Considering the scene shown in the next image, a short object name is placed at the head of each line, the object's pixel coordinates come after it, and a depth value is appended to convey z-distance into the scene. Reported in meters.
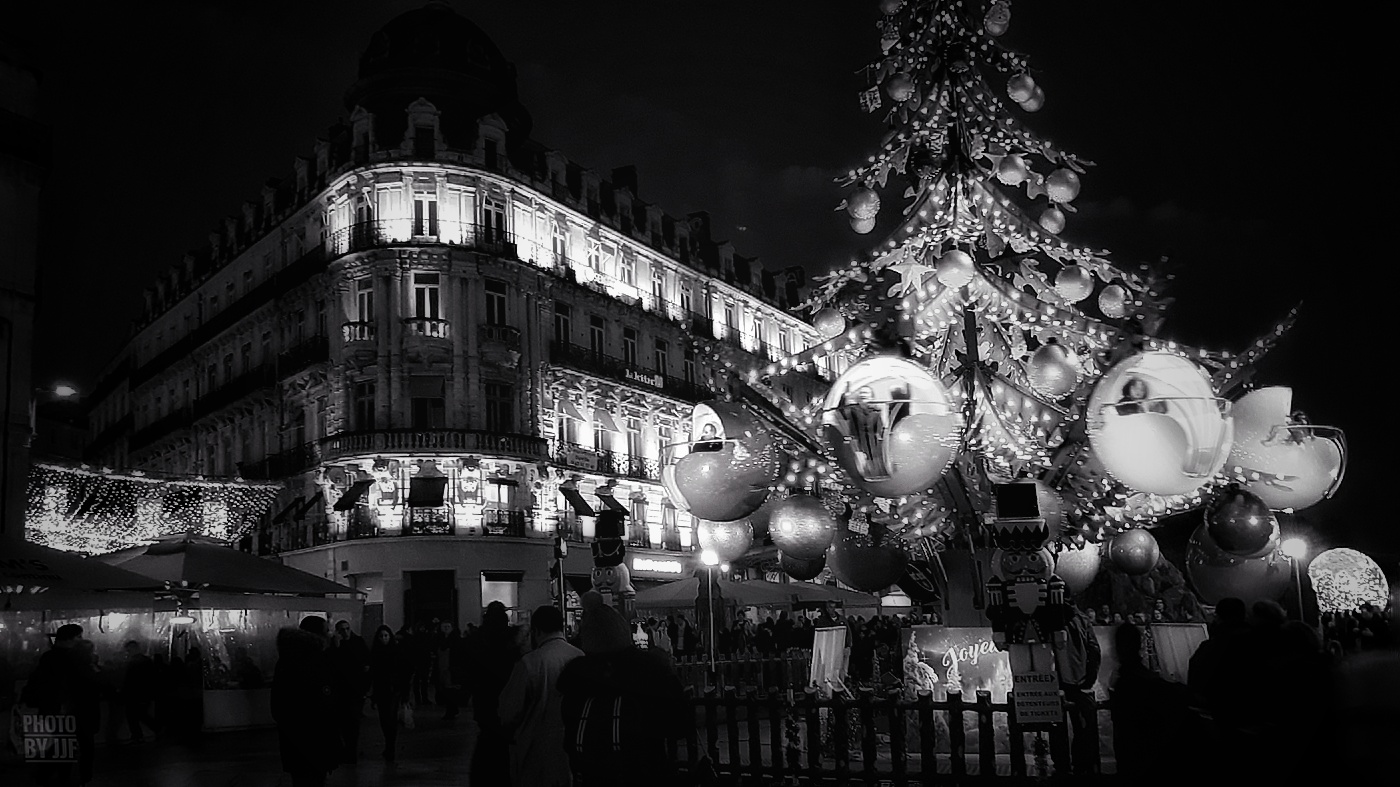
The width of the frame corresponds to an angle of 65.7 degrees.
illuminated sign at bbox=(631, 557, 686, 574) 40.09
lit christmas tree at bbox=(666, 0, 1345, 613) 9.73
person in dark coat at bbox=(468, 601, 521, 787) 7.62
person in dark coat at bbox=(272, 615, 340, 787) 8.21
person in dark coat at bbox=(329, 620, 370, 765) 8.68
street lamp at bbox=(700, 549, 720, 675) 13.51
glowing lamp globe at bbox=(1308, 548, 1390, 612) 21.47
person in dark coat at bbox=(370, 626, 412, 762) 14.39
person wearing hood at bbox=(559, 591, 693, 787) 5.54
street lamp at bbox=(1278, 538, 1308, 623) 19.16
